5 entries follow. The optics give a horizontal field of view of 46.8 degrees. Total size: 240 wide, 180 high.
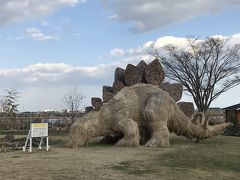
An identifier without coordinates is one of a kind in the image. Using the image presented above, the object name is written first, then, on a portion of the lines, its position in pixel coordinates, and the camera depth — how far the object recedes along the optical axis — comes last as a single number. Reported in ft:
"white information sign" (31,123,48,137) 26.96
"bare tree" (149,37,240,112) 77.24
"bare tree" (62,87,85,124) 81.57
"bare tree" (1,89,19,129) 66.10
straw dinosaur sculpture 30.06
